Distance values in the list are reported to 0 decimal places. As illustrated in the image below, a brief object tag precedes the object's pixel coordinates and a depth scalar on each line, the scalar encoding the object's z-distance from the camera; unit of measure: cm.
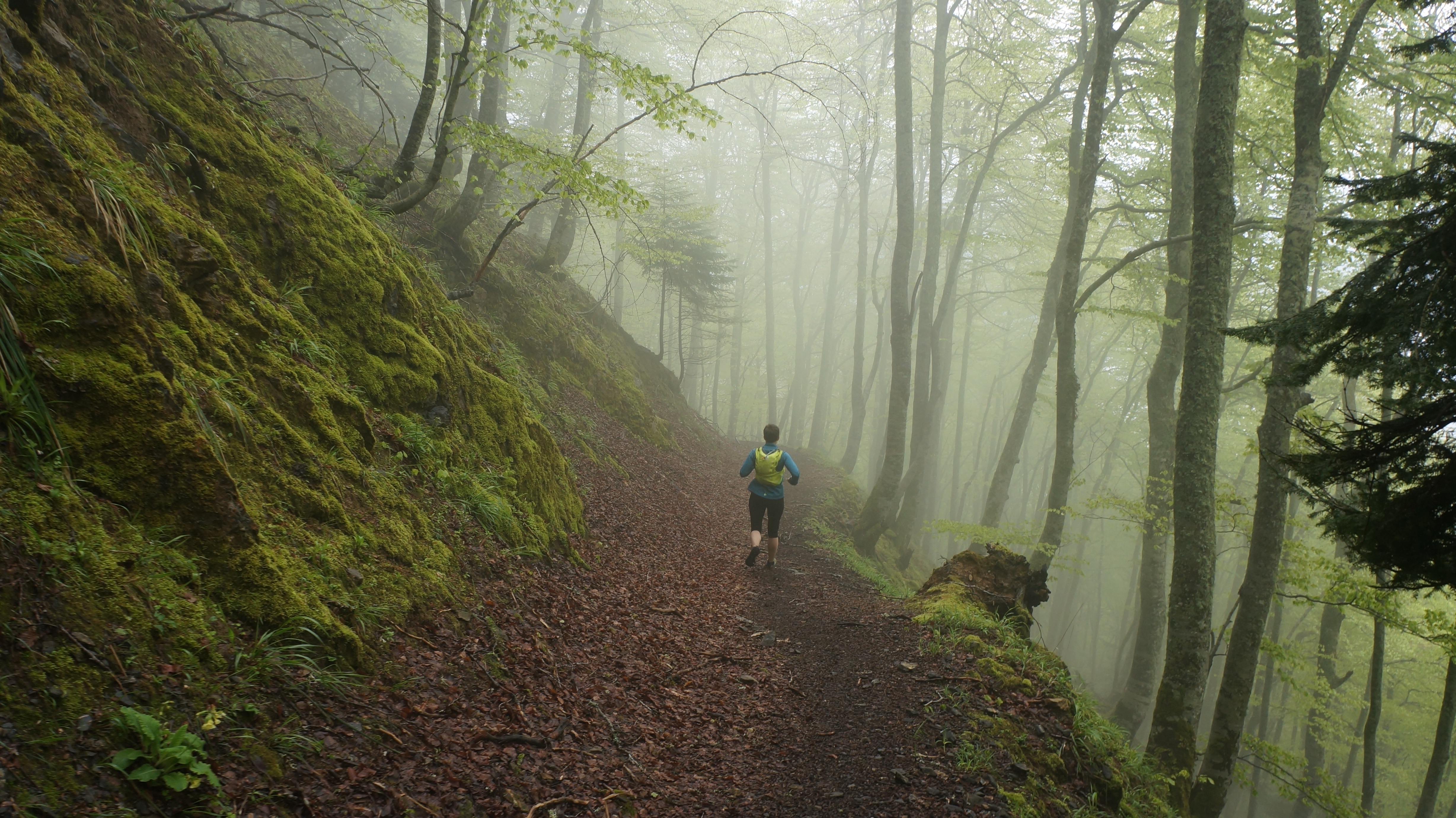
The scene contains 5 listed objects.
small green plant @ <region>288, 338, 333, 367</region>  472
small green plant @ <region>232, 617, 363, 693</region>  266
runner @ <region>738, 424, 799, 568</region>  872
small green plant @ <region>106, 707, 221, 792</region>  195
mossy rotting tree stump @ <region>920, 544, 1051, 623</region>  704
